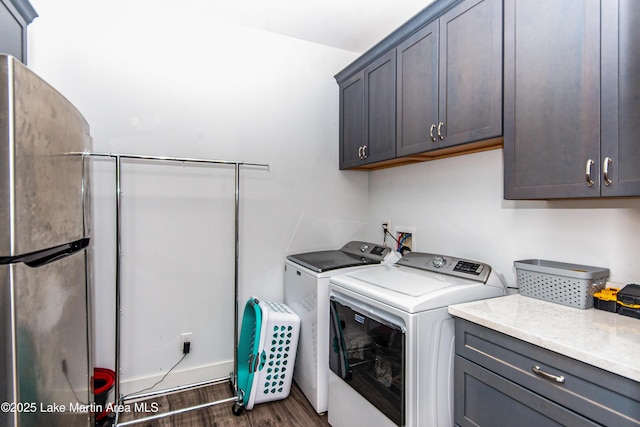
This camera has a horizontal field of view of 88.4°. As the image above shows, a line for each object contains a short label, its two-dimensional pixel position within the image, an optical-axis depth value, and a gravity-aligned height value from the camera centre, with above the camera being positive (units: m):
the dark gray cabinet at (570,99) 1.12 +0.43
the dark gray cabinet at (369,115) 2.21 +0.71
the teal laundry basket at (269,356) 2.10 -0.96
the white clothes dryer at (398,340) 1.43 -0.62
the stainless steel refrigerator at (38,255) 0.91 -0.15
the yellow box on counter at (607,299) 1.33 -0.36
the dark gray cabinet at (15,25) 1.59 +0.96
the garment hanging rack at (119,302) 1.97 -0.60
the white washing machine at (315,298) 2.05 -0.59
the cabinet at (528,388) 0.93 -0.58
